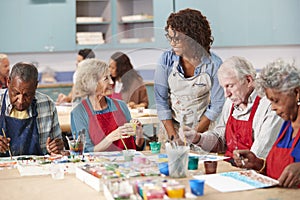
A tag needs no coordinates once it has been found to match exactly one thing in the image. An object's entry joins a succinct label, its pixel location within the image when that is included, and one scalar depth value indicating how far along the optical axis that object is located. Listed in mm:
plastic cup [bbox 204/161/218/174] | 2646
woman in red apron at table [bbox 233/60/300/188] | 2541
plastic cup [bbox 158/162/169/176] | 2561
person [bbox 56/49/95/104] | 6051
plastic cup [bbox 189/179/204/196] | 2213
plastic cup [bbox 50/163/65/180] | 2711
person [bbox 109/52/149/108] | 3383
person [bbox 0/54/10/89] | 5391
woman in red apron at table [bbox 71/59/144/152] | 3340
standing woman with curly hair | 3396
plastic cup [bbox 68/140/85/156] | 3062
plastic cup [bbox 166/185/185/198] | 2070
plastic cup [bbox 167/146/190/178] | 2553
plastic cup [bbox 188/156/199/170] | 2740
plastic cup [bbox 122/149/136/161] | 2859
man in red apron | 3096
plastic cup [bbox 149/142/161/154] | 3145
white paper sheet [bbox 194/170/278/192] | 2344
